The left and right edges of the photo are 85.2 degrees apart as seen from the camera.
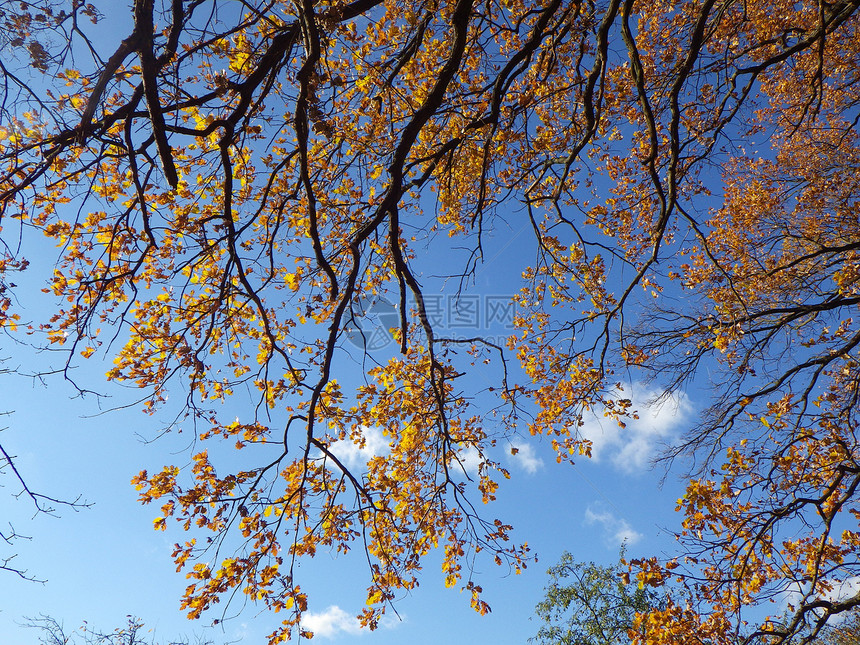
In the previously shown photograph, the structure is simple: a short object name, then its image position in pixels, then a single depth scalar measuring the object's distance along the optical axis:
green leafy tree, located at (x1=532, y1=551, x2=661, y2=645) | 13.55
